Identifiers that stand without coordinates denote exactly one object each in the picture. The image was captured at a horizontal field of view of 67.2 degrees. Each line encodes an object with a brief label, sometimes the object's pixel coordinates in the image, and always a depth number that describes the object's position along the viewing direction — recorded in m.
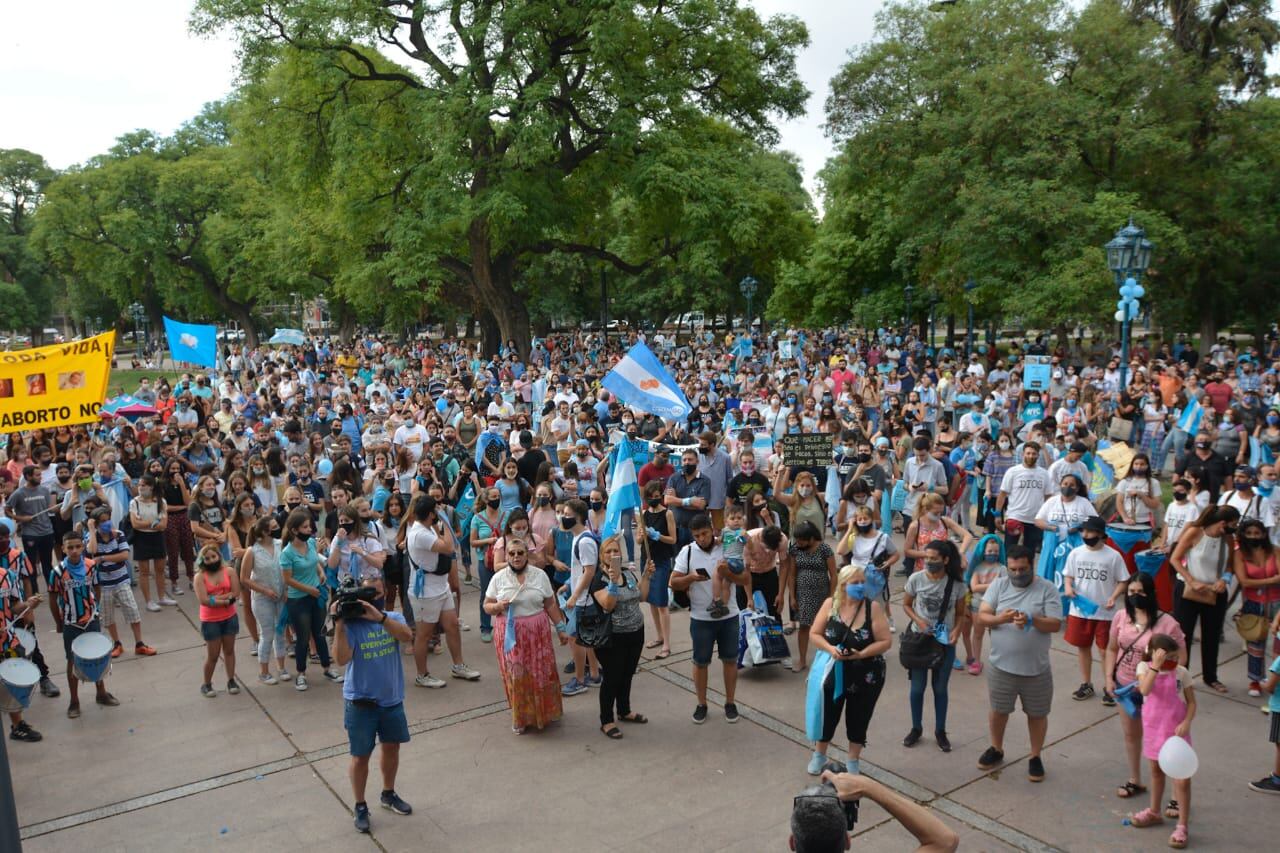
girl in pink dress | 5.31
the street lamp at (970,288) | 26.55
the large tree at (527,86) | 24.48
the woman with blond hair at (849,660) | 5.81
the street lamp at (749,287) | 32.12
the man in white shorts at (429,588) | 7.81
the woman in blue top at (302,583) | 7.80
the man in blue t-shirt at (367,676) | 5.68
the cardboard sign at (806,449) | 11.00
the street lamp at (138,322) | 54.03
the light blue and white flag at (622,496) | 9.77
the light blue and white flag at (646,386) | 12.08
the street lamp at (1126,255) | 15.30
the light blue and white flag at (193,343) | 20.39
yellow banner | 9.81
